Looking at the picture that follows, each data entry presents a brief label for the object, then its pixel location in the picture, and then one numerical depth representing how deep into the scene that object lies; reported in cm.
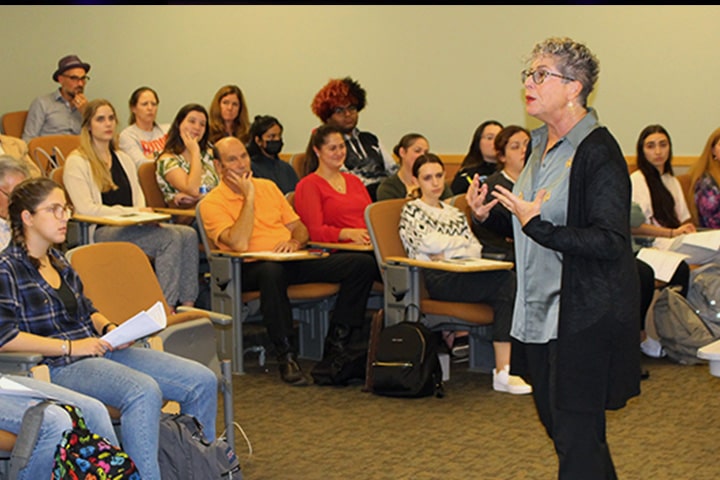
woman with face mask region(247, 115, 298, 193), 664
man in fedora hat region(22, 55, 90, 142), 775
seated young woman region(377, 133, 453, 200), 611
